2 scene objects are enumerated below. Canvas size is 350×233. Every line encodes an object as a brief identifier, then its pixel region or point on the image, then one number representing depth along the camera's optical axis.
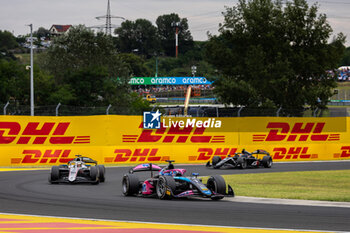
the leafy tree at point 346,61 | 170.88
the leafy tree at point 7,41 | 190.49
